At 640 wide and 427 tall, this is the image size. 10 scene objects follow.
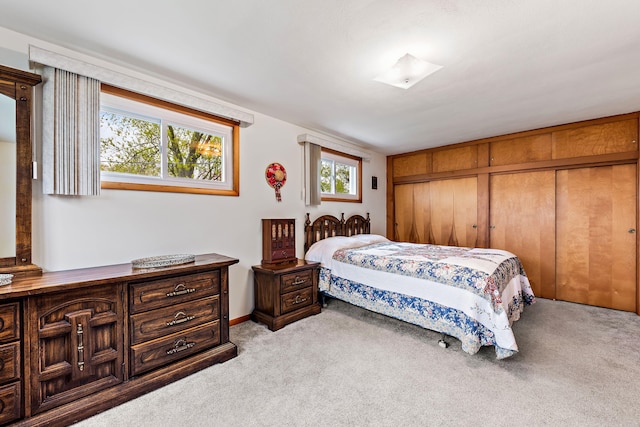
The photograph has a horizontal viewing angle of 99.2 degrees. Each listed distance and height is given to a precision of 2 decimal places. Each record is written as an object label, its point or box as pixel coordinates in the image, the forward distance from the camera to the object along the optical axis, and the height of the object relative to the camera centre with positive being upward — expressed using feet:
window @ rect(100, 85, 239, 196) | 7.52 +2.12
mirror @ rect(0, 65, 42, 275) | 5.65 +0.94
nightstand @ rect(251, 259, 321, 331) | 9.37 -2.90
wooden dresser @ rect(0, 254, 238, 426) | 4.79 -2.56
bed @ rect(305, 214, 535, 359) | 7.32 -2.34
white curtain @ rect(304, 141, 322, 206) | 12.36 +1.67
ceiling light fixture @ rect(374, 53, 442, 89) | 6.72 +3.62
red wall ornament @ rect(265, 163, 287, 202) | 10.98 +1.50
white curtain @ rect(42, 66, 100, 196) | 6.13 +1.89
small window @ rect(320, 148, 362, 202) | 14.23 +1.99
